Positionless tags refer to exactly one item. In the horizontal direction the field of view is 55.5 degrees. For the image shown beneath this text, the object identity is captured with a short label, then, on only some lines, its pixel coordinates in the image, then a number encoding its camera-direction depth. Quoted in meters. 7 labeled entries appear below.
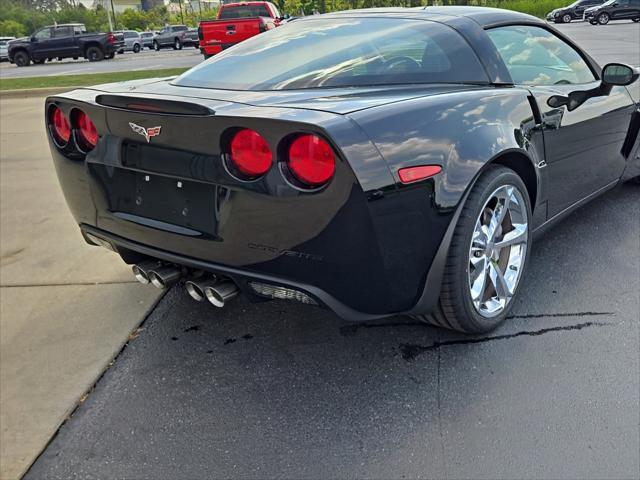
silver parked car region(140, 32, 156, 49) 44.66
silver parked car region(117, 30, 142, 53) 42.56
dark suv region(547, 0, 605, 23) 37.46
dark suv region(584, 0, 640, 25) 33.59
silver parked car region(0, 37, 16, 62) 35.94
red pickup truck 16.09
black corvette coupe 2.15
